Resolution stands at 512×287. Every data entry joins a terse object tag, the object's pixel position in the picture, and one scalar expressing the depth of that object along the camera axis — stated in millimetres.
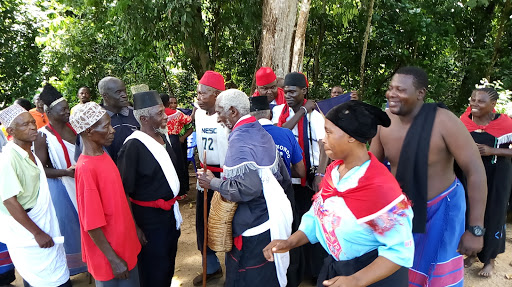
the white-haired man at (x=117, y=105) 3762
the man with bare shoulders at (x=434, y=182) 2369
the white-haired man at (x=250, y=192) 2500
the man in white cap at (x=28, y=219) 2658
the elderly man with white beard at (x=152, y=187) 2732
